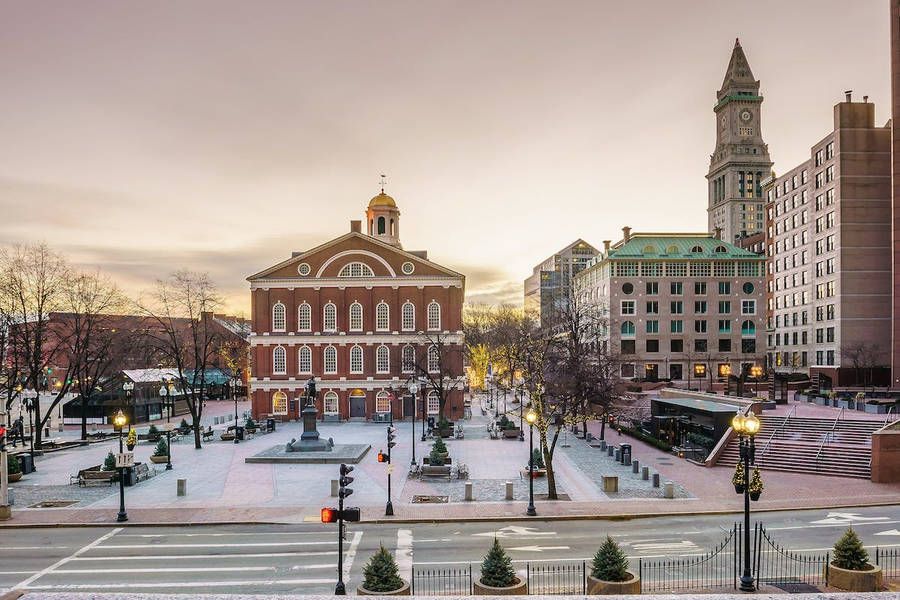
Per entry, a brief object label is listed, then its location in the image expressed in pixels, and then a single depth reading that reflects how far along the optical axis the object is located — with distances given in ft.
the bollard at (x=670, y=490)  84.02
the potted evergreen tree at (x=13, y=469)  100.99
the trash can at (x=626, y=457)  109.40
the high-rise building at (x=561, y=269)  586.04
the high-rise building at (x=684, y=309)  250.98
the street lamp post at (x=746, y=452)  48.49
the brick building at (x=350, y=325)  189.98
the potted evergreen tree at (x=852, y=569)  46.03
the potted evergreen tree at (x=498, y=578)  42.06
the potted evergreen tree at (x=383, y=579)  41.70
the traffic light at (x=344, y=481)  54.90
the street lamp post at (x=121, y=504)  74.42
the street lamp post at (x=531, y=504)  76.85
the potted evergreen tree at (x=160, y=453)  116.26
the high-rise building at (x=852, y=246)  215.92
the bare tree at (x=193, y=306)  139.33
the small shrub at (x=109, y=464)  99.86
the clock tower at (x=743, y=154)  528.22
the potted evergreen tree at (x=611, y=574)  43.01
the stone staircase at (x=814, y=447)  100.73
